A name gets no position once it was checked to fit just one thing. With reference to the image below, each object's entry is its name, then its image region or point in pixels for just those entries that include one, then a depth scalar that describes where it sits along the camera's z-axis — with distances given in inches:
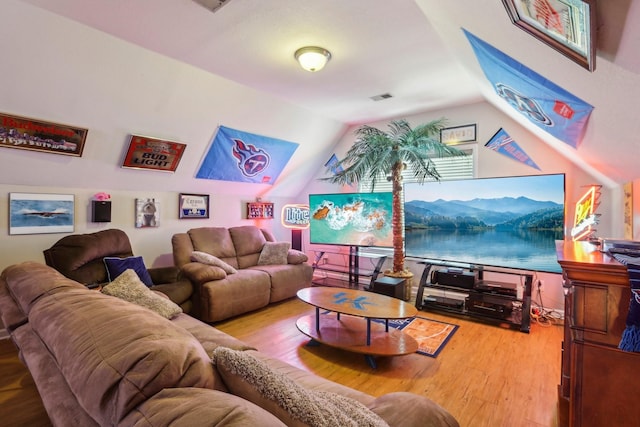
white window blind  166.6
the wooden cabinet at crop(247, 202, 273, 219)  203.8
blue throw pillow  120.5
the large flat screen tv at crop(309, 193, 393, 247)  171.0
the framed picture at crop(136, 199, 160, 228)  152.0
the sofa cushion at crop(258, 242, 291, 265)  176.4
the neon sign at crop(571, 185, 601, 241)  102.2
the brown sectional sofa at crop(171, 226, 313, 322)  132.1
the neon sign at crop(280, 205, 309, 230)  212.1
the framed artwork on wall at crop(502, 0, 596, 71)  35.6
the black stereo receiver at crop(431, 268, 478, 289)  141.3
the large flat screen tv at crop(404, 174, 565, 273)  124.9
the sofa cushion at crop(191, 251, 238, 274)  142.8
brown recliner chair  114.3
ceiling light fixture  104.0
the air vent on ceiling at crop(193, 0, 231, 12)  78.7
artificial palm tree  155.3
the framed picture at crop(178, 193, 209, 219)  169.3
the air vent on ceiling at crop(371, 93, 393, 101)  149.9
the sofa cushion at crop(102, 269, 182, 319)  86.2
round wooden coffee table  99.5
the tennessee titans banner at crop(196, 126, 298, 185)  160.7
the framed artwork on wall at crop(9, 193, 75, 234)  118.0
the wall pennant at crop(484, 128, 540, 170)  149.6
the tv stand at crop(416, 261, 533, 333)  131.3
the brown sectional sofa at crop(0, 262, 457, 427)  25.4
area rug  111.7
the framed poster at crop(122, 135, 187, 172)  133.8
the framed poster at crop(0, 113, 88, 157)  103.4
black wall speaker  136.4
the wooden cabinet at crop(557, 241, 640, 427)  44.9
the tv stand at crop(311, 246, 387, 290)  184.4
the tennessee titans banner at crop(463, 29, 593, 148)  71.6
